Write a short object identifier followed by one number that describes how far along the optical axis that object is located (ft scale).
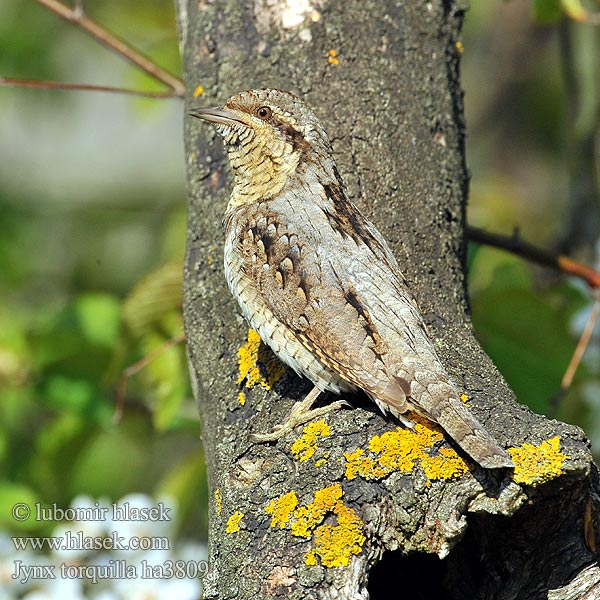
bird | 18.07
